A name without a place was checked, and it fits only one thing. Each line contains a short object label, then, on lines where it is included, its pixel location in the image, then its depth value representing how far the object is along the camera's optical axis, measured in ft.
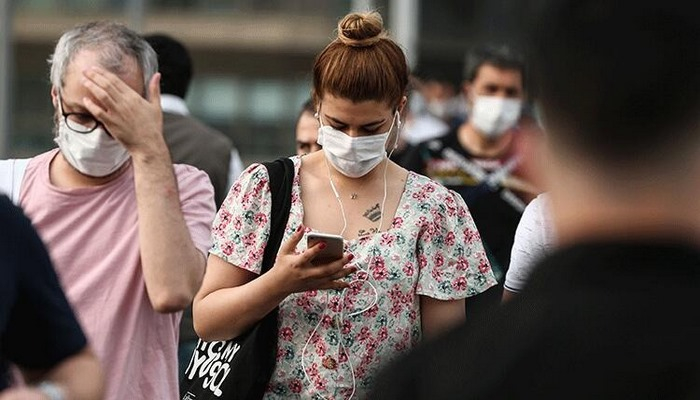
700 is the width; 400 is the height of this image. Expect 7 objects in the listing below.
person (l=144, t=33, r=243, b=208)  38.45
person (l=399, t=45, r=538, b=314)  42.34
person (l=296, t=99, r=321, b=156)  38.70
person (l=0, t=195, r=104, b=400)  17.51
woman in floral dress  24.79
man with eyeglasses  24.66
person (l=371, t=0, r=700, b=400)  10.70
